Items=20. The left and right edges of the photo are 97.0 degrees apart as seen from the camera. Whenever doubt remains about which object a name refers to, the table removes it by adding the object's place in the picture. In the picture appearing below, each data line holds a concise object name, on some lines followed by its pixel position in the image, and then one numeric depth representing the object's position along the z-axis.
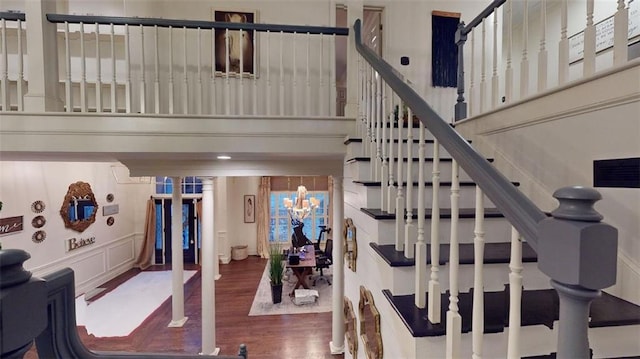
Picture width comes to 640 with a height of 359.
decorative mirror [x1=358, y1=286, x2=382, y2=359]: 1.41
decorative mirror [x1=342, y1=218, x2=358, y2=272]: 1.92
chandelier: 5.91
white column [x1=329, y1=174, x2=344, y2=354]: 3.54
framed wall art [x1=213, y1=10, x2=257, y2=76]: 3.55
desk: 5.54
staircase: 1.04
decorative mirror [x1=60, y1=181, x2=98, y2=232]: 4.96
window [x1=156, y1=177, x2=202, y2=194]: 7.49
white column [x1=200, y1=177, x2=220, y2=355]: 3.53
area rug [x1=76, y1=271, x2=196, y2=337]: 4.30
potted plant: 5.10
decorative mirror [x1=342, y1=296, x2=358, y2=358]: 1.97
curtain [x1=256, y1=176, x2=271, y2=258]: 8.17
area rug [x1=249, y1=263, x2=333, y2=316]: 4.90
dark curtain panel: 3.93
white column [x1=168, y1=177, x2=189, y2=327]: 4.02
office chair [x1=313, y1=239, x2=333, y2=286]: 6.14
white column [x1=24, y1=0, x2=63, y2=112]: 2.08
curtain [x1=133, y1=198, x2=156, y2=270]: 7.05
